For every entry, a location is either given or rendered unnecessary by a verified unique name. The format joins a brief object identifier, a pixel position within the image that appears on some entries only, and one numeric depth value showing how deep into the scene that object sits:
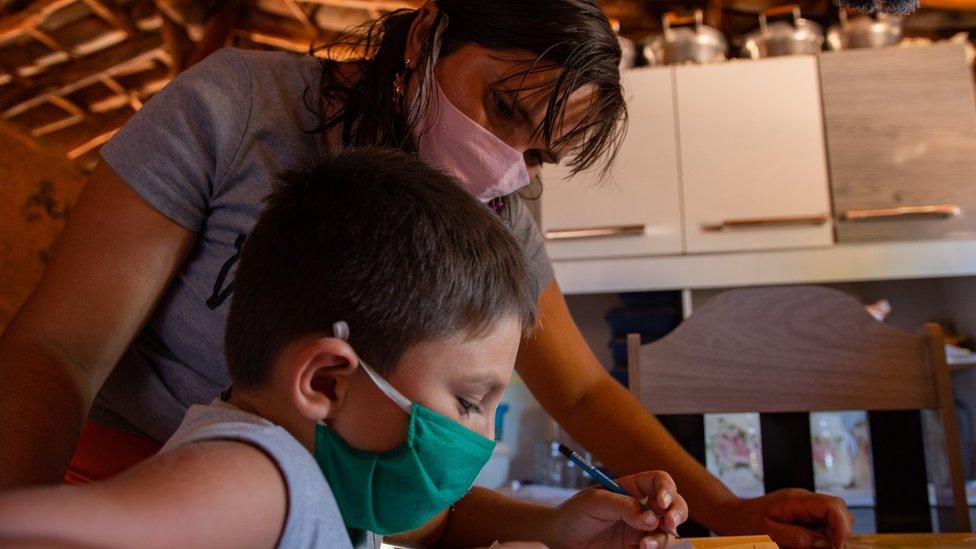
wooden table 0.77
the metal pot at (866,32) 2.73
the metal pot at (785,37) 2.79
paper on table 0.76
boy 0.62
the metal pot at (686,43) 2.84
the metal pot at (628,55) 2.84
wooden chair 1.43
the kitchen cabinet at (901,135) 2.54
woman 0.81
